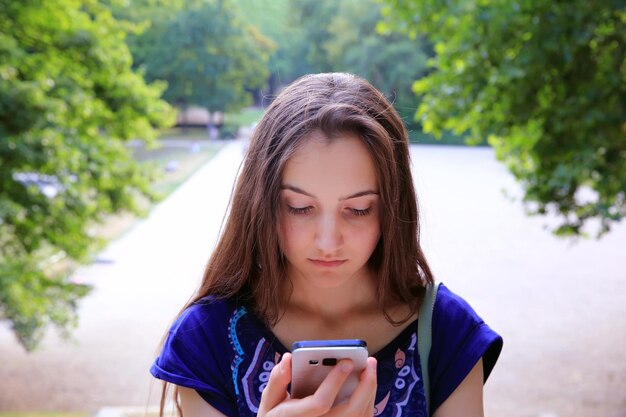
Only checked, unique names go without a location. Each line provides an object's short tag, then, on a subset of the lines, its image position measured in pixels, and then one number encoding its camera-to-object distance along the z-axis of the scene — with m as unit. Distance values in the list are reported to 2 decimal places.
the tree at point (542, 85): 3.07
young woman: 0.95
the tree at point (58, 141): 4.33
